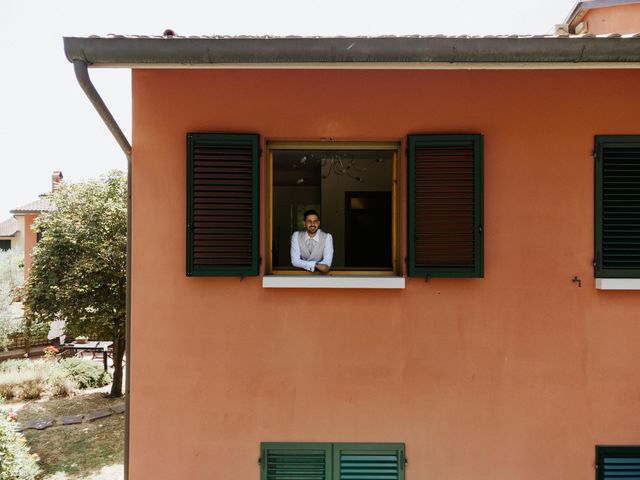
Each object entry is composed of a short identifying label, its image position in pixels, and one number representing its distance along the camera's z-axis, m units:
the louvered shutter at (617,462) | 3.30
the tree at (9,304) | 16.73
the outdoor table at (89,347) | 15.93
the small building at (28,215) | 22.44
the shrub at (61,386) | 12.50
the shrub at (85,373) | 13.20
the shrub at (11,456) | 5.59
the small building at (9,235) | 27.91
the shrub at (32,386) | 12.30
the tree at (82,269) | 10.74
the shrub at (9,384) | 12.20
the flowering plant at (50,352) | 14.86
